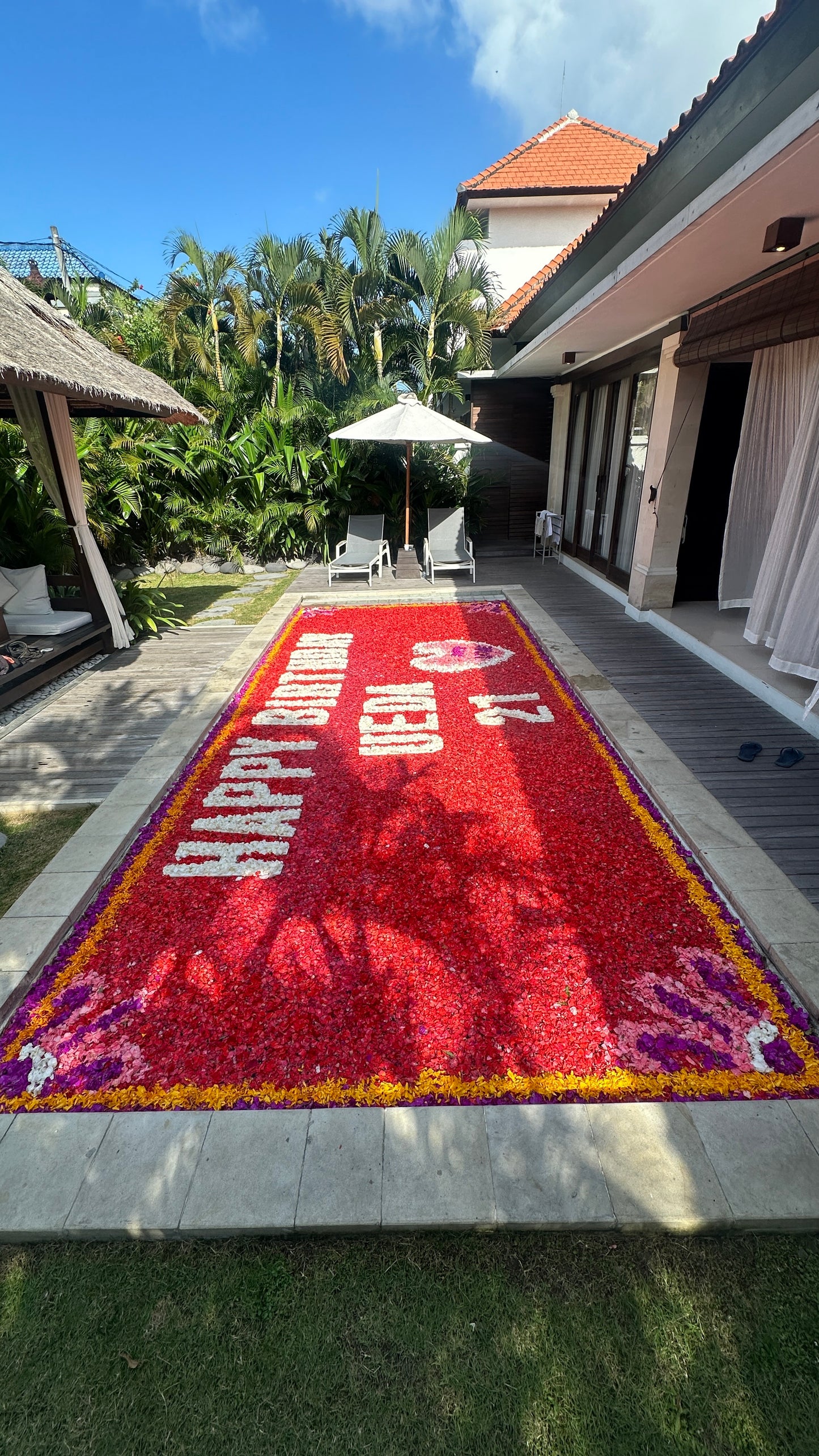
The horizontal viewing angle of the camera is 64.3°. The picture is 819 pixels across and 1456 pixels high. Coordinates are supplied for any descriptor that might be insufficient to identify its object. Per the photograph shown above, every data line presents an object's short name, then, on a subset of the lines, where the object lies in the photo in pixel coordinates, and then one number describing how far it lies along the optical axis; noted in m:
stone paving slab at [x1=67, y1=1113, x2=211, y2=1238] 1.97
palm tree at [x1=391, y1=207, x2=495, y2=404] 12.15
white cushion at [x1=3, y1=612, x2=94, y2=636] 7.00
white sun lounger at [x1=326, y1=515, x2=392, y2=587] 11.00
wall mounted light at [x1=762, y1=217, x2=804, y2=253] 3.88
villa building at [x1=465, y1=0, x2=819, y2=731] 3.55
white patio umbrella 9.23
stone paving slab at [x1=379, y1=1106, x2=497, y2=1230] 1.97
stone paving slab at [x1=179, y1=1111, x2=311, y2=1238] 1.97
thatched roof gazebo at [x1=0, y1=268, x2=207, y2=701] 5.17
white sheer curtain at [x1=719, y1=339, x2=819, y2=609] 5.45
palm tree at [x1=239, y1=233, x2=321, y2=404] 15.35
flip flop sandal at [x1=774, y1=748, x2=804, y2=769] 4.42
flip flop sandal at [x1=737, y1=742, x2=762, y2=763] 4.52
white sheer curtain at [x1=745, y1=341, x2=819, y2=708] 4.95
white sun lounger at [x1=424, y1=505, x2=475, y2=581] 10.87
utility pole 20.90
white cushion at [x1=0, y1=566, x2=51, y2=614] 7.33
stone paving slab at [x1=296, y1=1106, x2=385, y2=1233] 1.97
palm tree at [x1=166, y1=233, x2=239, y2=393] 15.81
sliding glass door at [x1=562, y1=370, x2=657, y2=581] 8.49
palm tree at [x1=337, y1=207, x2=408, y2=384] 12.84
